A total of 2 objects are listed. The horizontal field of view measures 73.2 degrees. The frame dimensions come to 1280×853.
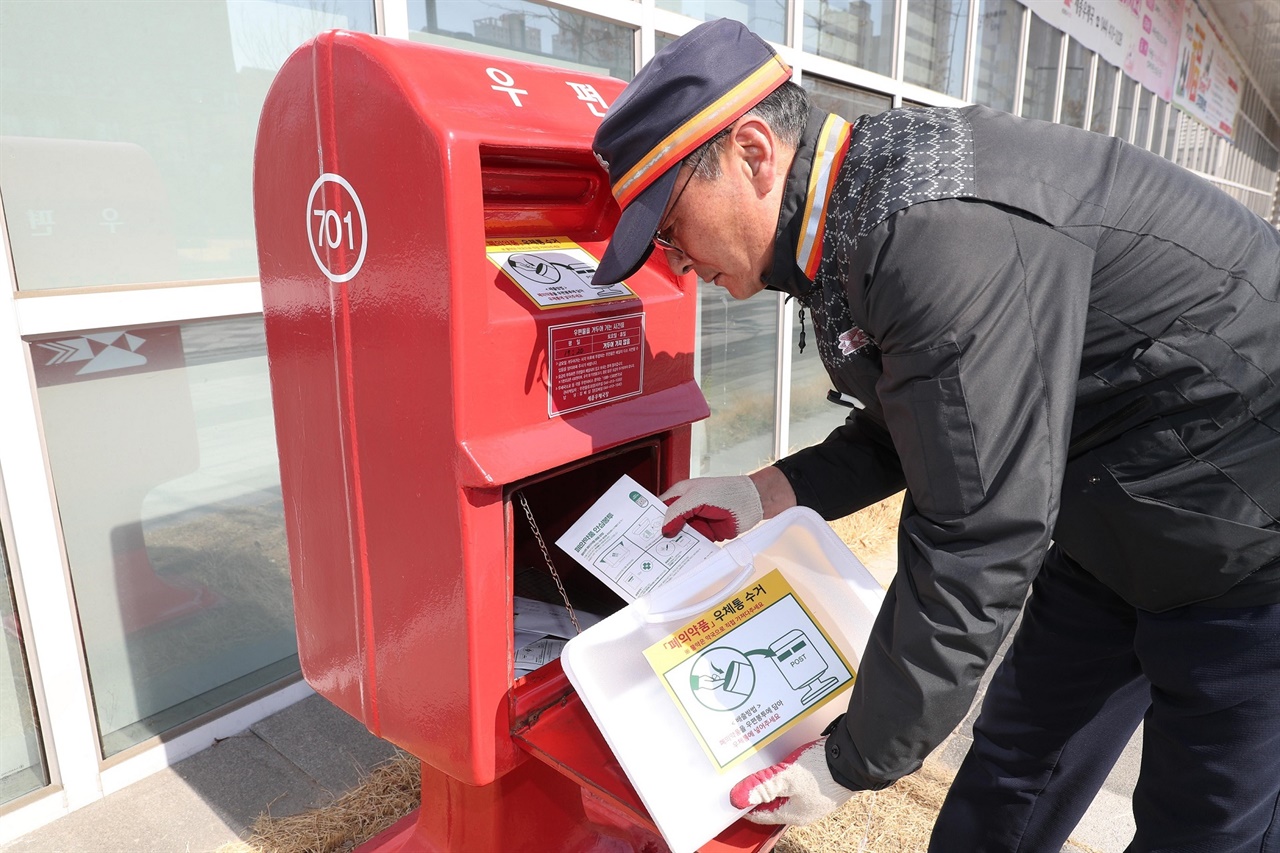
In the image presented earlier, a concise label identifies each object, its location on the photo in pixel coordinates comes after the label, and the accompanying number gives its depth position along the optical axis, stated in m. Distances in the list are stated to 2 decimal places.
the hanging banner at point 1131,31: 6.93
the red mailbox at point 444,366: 1.11
